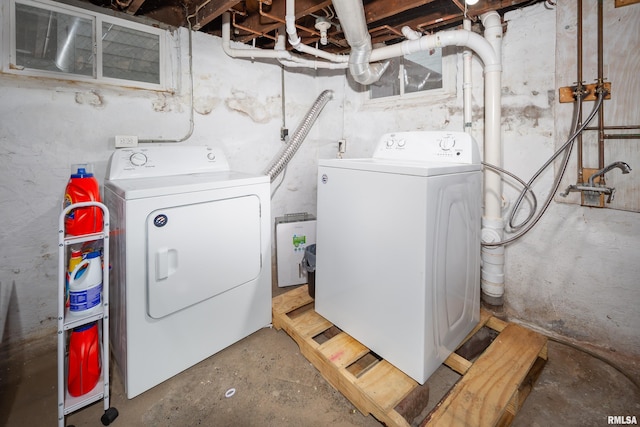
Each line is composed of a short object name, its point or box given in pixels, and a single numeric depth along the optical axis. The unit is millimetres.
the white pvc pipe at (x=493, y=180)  1710
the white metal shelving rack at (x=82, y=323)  1118
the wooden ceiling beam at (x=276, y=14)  1693
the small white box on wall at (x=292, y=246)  2383
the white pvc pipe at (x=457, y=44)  1695
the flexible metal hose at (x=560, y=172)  1491
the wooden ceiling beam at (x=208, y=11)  1644
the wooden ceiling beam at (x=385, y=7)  1633
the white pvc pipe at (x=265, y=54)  2071
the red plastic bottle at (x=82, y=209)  1219
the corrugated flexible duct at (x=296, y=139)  2410
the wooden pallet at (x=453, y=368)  1153
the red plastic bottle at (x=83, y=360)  1274
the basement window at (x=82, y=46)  1515
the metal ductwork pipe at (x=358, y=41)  1495
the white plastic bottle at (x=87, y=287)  1203
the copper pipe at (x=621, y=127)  1422
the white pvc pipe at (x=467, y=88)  1877
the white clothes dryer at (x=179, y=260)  1292
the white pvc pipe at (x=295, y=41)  1643
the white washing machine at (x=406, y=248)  1255
